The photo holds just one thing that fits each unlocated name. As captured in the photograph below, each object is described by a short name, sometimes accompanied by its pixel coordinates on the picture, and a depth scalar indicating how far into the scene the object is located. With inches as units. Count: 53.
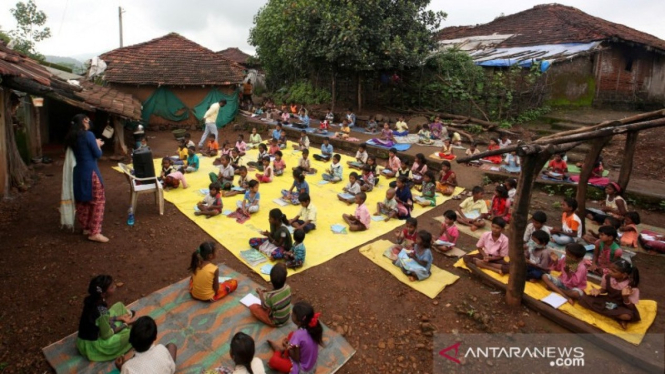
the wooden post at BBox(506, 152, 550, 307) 185.9
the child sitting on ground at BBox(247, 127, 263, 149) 545.3
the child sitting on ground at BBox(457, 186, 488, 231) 307.5
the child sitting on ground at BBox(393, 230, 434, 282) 221.1
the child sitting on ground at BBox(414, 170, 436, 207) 344.2
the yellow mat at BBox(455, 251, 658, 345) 173.2
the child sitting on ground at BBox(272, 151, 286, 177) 420.5
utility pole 1123.5
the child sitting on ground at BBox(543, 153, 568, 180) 384.8
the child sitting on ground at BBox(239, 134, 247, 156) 487.2
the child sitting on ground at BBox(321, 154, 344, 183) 401.7
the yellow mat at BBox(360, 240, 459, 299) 213.6
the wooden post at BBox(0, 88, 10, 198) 307.6
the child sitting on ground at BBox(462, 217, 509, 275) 225.1
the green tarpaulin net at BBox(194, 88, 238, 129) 680.3
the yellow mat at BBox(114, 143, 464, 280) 259.9
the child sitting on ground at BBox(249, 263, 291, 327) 170.9
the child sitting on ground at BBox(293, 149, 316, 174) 427.2
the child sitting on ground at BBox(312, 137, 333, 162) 479.2
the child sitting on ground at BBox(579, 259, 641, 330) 177.3
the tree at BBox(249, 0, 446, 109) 572.4
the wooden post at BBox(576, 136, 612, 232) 262.5
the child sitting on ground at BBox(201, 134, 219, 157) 489.7
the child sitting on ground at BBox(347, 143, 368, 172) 455.2
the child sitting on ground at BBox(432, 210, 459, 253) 254.1
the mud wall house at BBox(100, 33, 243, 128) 640.6
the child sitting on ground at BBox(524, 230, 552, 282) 216.1
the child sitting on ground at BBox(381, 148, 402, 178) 420.1
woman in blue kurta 237.5
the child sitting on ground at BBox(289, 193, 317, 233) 279.6
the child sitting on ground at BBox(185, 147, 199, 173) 423.4
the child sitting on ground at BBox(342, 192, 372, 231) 287.0
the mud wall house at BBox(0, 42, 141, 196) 268.1
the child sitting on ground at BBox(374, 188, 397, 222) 312.5
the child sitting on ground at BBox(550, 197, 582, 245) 263.1
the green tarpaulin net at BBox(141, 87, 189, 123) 646.5
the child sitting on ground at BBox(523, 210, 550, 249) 233.9
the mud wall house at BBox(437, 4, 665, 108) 606.9
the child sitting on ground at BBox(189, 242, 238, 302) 188.5
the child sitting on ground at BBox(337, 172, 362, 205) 355.6
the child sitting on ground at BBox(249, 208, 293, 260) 236.7
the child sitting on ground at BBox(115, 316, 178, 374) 130.5
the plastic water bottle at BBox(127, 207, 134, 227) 281.4
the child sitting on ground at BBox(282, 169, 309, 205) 334.6
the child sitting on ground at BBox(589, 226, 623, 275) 216.4
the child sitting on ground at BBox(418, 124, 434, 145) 551.5
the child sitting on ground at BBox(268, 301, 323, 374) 145.7
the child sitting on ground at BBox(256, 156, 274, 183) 395.2
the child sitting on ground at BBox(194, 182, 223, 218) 304.5
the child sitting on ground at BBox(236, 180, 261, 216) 306.7
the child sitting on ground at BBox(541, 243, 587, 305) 197.3
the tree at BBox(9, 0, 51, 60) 1070.4
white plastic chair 292.8
